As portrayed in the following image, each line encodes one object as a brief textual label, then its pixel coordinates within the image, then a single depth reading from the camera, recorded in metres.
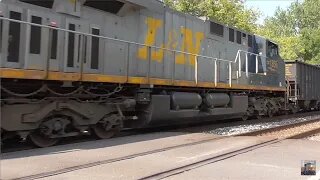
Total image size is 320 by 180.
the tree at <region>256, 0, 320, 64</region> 51.72
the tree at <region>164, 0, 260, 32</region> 30.42
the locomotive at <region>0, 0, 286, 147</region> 7.94
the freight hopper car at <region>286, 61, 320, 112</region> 23.06
